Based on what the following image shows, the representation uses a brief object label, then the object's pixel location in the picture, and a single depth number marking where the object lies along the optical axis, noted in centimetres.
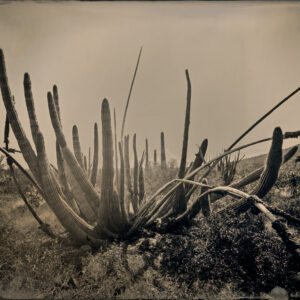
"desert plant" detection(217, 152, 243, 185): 646
